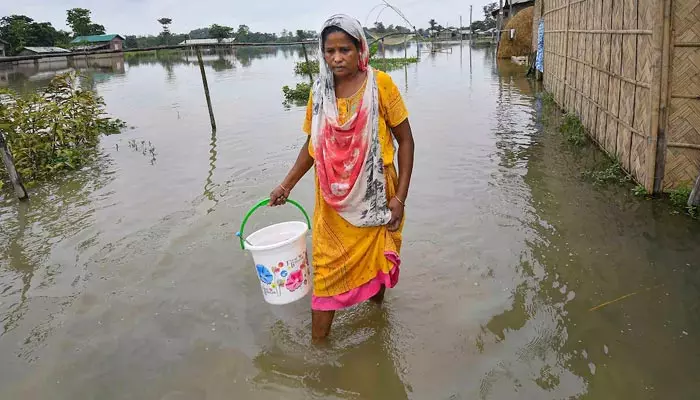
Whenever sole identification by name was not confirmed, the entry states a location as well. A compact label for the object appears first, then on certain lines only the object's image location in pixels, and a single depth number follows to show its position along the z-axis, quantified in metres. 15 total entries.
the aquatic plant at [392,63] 21.20
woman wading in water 2.35
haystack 21.48
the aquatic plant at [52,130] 6.41
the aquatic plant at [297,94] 12.97
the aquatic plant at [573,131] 6.59
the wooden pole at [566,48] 8.53
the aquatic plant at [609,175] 4.98
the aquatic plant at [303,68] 19.38
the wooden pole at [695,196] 3.95
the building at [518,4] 24.61
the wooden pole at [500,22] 22.41
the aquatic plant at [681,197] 4.17
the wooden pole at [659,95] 4.09
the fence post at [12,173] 5.12
